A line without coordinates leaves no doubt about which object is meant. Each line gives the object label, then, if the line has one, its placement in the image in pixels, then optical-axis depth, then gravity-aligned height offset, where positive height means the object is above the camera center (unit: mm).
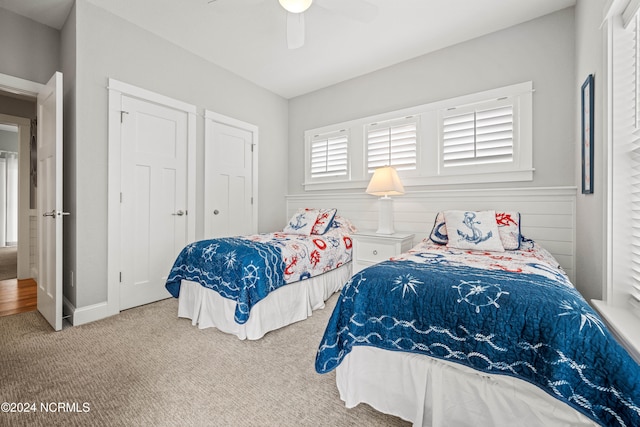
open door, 2314 +87
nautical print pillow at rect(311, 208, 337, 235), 3354 -103
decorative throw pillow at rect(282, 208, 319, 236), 3367 -128
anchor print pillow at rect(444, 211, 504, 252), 2221 -148
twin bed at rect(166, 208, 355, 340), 2156 -579
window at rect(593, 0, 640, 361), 1368 +241
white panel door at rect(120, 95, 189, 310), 2801 +164
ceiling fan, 2051 +1517
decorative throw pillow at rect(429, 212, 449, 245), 2500 -180
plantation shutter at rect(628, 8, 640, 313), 1342 +241
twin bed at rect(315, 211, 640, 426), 932 -535
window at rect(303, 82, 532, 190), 2713 +799
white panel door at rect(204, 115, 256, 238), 3525 +425
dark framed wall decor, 1880 +558
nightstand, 2850 -352
